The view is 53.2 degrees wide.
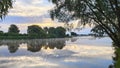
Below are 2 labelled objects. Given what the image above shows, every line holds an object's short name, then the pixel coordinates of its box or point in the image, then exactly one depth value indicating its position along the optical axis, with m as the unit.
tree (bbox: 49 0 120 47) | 7.49
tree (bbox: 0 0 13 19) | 4.55
